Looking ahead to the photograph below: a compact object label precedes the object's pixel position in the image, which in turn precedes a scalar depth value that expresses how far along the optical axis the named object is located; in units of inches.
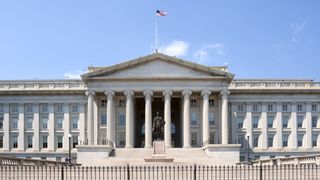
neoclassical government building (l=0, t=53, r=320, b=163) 3299.7
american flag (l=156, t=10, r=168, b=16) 2886.3
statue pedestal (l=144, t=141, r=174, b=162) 2273.5
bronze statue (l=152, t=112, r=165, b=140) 2229.3
